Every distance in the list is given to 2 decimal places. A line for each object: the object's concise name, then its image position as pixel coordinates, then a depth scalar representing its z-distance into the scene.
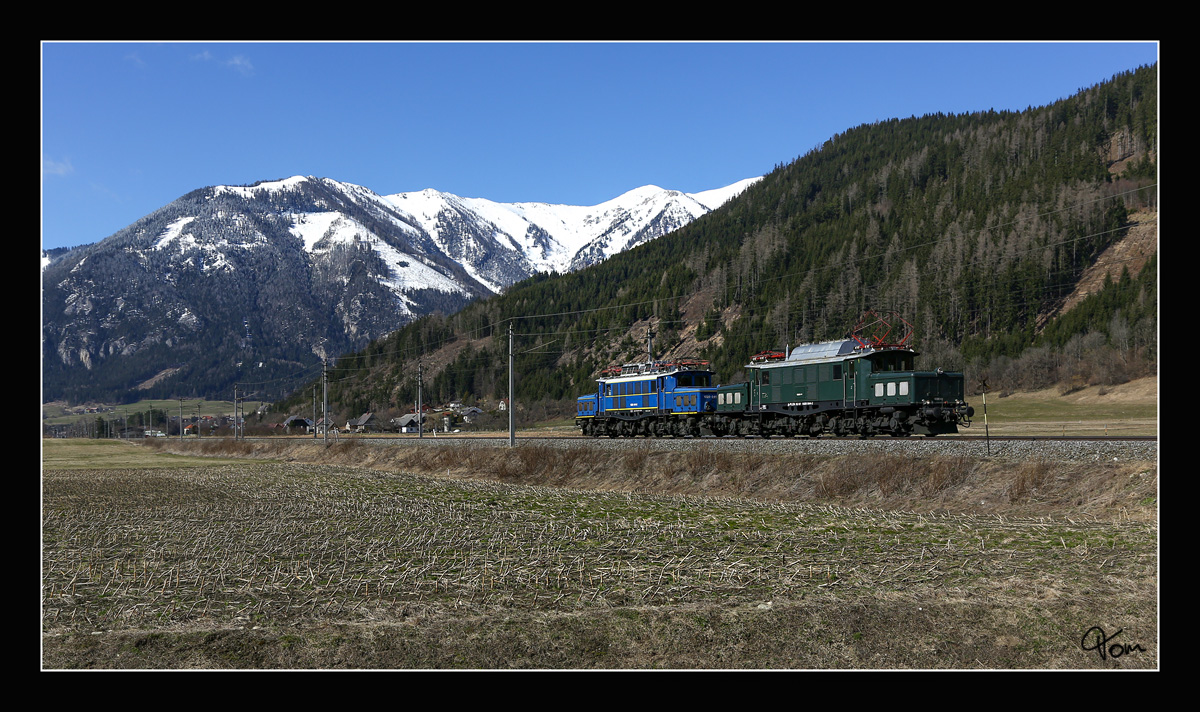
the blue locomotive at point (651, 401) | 53.59
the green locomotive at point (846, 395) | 39.03
